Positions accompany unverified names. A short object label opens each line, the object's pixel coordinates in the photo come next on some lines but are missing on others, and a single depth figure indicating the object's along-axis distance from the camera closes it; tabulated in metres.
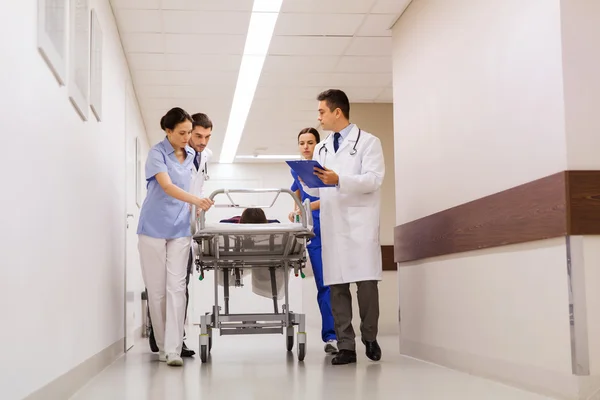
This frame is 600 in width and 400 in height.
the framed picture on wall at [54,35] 2.75
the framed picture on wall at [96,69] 4.40
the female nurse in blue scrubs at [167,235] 4.59
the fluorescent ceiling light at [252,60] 5.83
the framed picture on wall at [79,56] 3.57
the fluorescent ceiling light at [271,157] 12.40
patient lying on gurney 5.46
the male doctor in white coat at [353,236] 4.54
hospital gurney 4.42
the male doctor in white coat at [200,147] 5.10
